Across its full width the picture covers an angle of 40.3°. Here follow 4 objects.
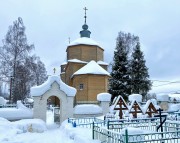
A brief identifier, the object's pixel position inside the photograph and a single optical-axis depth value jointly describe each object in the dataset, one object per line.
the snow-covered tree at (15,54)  29.34
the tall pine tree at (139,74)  34.97
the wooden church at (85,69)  29.00
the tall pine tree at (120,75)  33.72
